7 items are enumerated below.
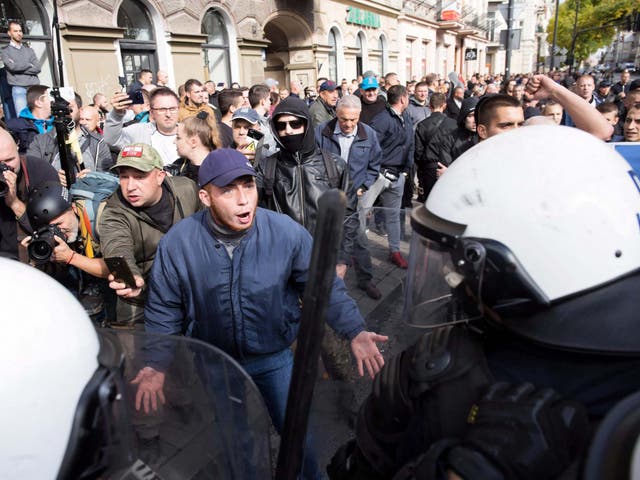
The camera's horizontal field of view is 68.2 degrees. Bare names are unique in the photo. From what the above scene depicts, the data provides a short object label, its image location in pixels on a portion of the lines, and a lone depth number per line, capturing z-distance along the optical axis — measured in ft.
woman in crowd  10.42
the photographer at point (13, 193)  7.80
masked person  9.96
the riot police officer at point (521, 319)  2.47
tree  122.83
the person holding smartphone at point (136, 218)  7.15
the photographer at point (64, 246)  6.71
